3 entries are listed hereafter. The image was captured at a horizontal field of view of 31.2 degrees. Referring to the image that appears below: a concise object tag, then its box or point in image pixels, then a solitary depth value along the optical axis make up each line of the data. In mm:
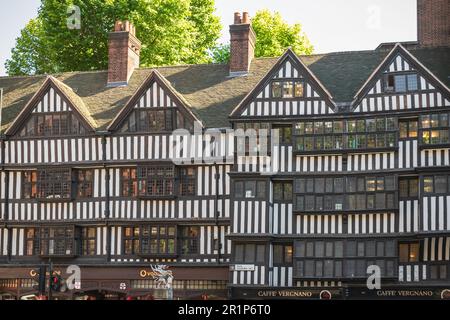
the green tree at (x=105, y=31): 41094
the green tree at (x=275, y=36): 45250
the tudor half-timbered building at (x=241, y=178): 28297
